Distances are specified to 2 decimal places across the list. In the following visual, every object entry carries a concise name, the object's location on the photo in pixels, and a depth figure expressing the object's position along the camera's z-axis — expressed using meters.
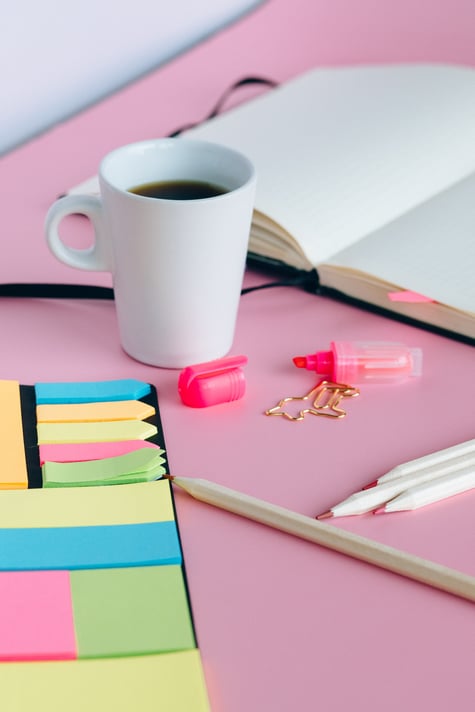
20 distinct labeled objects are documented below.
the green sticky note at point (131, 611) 0.70
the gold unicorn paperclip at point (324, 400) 0.83
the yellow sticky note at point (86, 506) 0.75
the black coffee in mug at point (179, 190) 0.86
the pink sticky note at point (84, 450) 0.79
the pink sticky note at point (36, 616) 0.70
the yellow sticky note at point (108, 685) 0.68
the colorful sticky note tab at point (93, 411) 0.81
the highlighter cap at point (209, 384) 0.83
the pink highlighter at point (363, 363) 0.85
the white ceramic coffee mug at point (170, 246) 0.82
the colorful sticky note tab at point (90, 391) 0.83
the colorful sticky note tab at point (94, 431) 0.80
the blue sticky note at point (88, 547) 0.73
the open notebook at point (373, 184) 0.91
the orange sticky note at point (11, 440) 0.77
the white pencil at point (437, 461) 0.78
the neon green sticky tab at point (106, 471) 0.77
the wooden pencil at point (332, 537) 0.73
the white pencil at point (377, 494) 0.77
